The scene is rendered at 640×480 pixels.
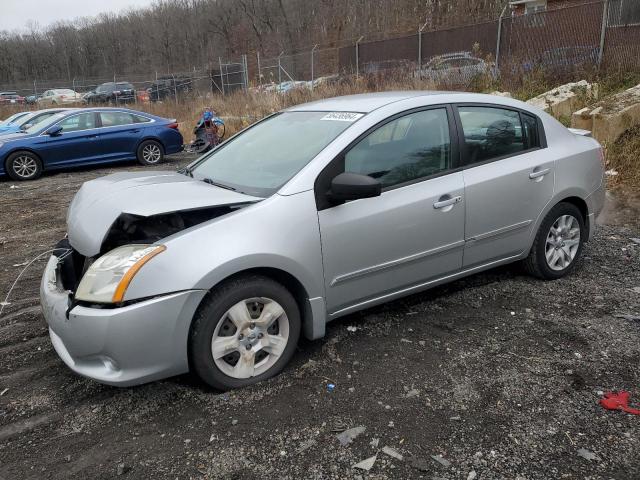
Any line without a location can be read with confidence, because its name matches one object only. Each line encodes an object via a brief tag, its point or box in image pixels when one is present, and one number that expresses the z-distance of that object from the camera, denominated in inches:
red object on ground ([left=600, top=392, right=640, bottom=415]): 108.0
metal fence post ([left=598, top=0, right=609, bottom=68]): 474.9
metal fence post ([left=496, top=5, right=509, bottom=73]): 578.3
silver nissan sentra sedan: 106.4
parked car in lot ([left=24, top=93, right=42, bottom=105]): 1327.5
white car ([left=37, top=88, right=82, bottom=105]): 1309.1
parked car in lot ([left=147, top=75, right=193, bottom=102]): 1130.6
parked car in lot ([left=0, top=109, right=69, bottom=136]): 537.0
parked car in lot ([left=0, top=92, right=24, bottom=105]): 1292.7
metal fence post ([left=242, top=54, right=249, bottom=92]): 926.2
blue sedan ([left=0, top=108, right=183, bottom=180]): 442.6
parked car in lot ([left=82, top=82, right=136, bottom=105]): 1218.6
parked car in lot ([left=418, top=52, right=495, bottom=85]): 564.4
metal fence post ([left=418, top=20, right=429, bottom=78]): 684.1
